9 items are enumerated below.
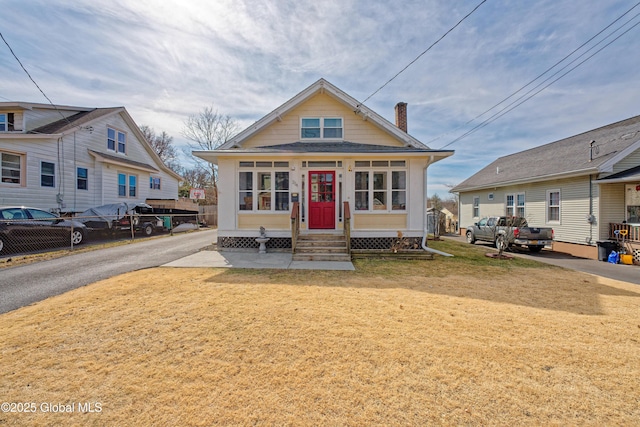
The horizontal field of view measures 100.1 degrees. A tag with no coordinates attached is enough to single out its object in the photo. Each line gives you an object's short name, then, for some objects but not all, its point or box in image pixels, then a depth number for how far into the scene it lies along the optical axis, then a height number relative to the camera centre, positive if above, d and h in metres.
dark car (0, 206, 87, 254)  9.19 -0.73
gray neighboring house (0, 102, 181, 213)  13.38 +3.03
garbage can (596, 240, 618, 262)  11.03 -1.46
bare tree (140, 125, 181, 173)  38.75 +9.48
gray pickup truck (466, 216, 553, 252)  12.49 -1.00
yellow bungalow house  10.23 +0.70
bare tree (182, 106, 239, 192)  30.98 +8.25
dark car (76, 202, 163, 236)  13.05 -0.48
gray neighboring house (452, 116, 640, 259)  11.54 +1.28
